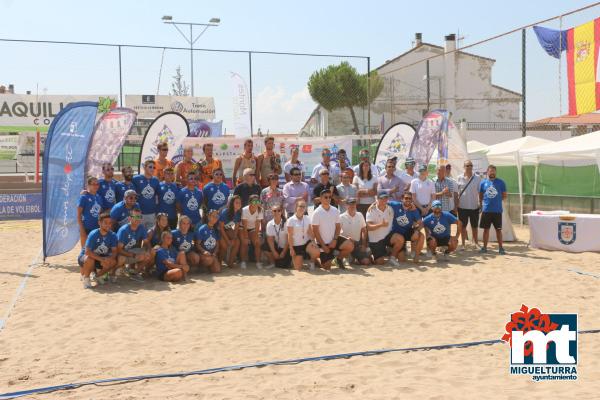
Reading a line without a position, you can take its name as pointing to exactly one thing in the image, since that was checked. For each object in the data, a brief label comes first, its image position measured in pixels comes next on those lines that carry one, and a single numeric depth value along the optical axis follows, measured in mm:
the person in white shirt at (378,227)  8680
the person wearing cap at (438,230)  9008
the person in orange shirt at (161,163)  8672
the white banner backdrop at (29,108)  24516
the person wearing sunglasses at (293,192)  8805
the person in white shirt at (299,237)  8328
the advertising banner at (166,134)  10984
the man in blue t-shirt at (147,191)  8164
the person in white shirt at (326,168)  9344
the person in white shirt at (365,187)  9273
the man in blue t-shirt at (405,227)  8734
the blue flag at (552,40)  10453
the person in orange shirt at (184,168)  8805
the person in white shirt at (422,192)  9305
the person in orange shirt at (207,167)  9062
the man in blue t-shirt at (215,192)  8422
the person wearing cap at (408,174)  9534
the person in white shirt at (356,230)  8672
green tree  30125
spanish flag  9688
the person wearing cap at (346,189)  9031
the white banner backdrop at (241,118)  15727
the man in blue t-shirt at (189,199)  8273
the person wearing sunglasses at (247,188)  8641
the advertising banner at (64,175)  8742
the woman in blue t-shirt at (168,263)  7582
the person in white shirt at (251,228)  8500
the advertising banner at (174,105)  26078
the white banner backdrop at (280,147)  11867
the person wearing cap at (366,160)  9266
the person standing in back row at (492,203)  9531
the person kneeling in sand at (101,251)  7266
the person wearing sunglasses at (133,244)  7465
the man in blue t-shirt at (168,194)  8227
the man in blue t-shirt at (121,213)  7777
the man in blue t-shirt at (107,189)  8140
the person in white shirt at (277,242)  8445
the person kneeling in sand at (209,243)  8039
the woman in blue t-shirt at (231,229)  8445
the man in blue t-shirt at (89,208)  7930
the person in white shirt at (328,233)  8312
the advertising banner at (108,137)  9312
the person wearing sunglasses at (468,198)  9773
